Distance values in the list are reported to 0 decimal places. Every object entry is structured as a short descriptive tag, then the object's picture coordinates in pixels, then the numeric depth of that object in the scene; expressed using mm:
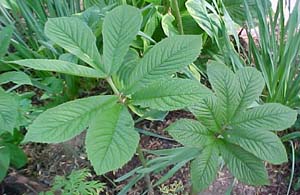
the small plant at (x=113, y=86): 851
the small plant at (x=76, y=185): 1271
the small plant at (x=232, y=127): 966
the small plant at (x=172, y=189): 1438
